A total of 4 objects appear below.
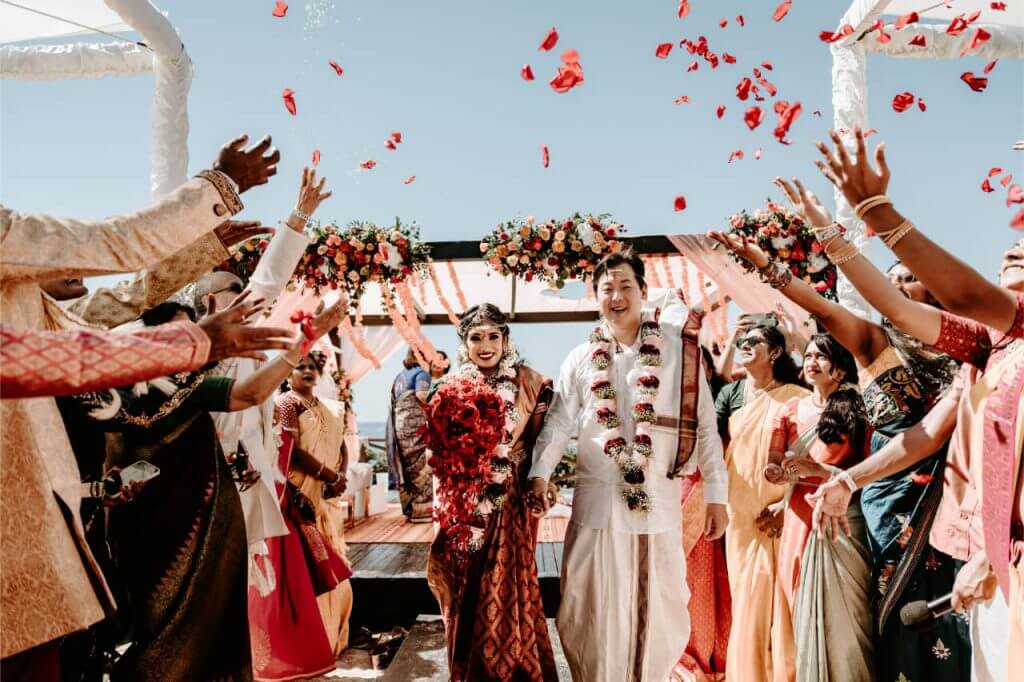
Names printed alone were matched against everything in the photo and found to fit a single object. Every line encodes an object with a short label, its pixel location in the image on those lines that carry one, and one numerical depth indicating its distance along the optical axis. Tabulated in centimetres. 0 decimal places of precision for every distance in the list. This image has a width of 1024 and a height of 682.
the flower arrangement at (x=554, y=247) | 684
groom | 319
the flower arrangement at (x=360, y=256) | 701
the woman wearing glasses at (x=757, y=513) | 345
